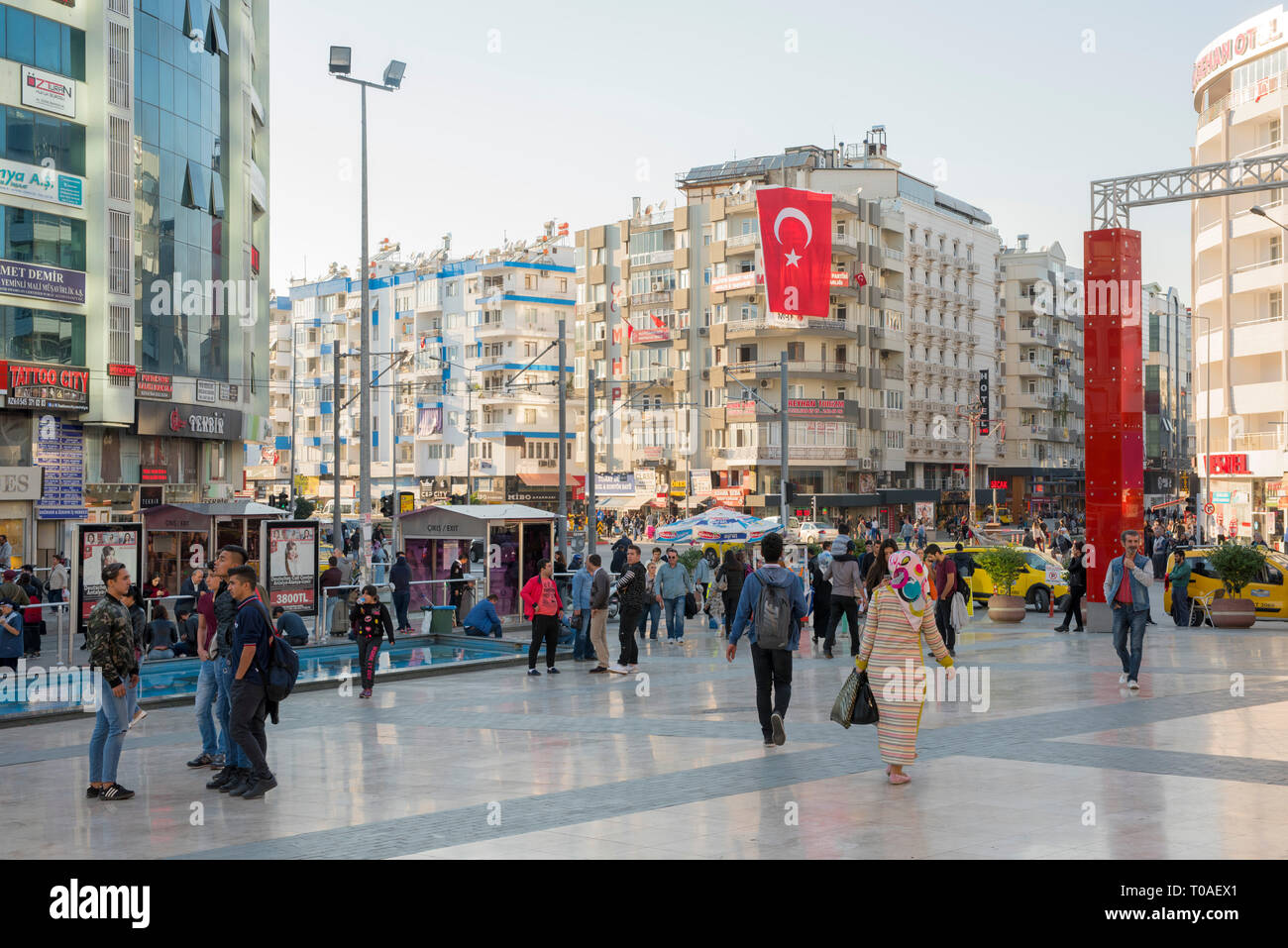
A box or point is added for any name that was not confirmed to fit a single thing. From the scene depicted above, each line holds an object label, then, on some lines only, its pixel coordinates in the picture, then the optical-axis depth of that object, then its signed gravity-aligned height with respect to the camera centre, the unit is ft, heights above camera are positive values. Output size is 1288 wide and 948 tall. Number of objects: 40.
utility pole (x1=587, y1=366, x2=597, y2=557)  113.24 +0.19
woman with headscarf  34.24 -4.09
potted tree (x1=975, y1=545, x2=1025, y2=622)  92.48 -6.19
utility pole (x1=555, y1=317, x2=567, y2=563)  116.47 -2.13
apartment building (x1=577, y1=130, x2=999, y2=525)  265.13 +29.86
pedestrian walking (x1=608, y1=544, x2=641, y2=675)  63.31 -5.09
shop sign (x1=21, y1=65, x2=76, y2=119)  123.03 +36.60
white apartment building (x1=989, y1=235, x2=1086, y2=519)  339.77 +27.54
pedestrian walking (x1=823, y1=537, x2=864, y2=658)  66.39 -4.70
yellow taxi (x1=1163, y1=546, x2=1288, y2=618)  88.69 -6.46
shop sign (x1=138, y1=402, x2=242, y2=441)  138.00 +7.48
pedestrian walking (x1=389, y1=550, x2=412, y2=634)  88.84 -6.14
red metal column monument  82.84 +5.49
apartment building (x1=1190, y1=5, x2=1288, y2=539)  181.98 +26.89
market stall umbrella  107.24 -3.02
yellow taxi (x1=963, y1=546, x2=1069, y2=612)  102.27 -7.07
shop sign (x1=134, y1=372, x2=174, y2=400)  136.05 +10.74
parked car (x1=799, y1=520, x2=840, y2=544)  192.34 -6.39
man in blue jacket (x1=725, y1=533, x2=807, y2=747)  40.37 -4.86
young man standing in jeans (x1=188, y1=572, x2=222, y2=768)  38.45 -5.95
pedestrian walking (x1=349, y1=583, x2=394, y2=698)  54.95 -5.48
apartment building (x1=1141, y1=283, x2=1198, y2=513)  370.73 +25.30
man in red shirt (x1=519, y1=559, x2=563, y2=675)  60.95 -5.19
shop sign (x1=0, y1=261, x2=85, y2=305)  122.21 +19.26
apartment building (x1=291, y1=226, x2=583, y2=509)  327.88 +29.34
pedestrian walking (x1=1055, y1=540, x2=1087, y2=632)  84.23 -5.99
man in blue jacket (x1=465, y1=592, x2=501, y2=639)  77.41 -7.28
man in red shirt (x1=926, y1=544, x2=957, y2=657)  63.41 -4.35
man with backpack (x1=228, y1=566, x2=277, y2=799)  34.04 -4.94
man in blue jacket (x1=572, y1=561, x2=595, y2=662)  66.39 -5.99
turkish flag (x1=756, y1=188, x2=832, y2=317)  220.64 +39.84
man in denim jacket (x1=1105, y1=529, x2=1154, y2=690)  52.29 -4.18
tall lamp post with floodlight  116.78 +14.05
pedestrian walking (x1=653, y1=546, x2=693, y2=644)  79.46 -5.92
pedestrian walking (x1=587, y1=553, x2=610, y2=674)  62.54 -5.54
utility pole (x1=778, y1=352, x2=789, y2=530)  155.55 +8.74
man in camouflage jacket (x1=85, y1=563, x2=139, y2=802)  34.14 -4.98
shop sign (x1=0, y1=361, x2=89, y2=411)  120.37 +9.62
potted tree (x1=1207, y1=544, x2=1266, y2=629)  85.10 -5.55
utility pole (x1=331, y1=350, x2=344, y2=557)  130.62 +1.15
